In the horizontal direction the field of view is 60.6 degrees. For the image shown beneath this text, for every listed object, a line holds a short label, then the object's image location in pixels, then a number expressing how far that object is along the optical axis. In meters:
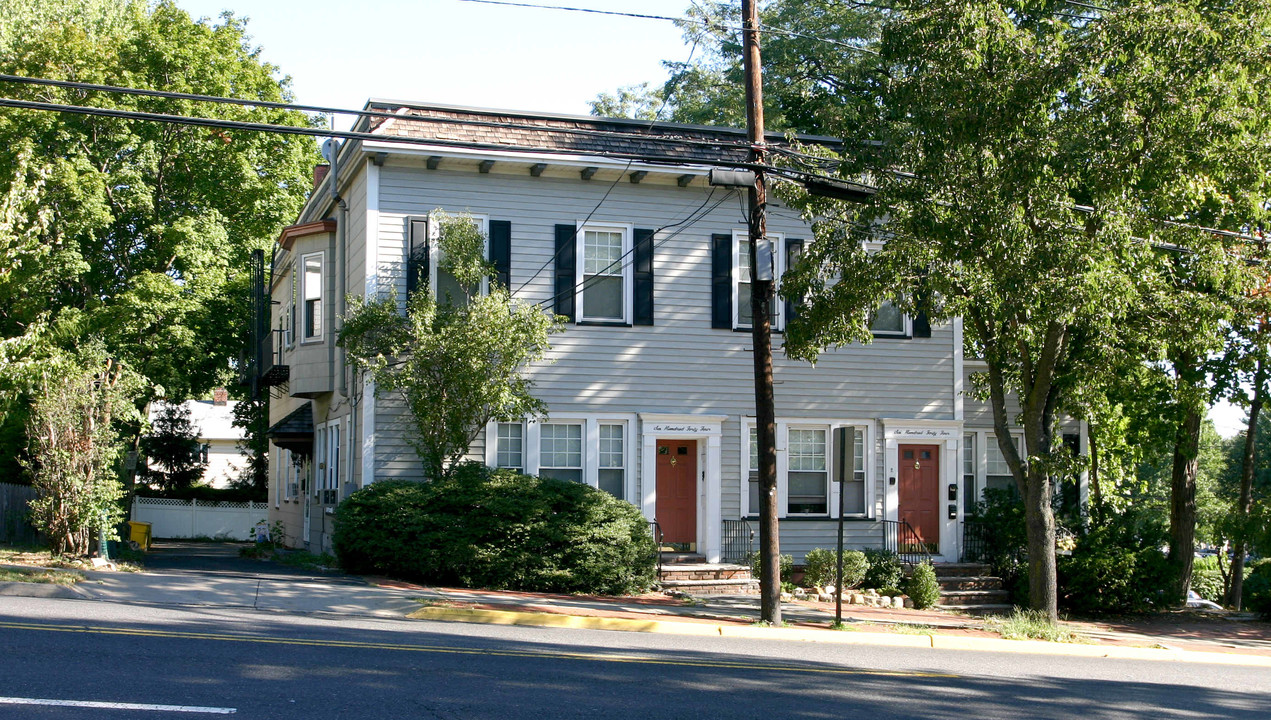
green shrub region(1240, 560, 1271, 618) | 20.97
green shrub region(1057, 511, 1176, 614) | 19.66
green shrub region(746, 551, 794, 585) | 19.32
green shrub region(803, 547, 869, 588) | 18.94
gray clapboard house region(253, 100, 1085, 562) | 18.97
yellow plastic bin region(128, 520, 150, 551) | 25.66
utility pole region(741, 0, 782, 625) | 14.49
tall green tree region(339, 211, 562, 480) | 17.27
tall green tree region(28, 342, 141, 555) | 17.47
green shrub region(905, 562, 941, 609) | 18.88
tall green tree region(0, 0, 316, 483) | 25.19
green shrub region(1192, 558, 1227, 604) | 27.16
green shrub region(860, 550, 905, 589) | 19.62
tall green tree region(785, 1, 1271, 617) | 14.02
